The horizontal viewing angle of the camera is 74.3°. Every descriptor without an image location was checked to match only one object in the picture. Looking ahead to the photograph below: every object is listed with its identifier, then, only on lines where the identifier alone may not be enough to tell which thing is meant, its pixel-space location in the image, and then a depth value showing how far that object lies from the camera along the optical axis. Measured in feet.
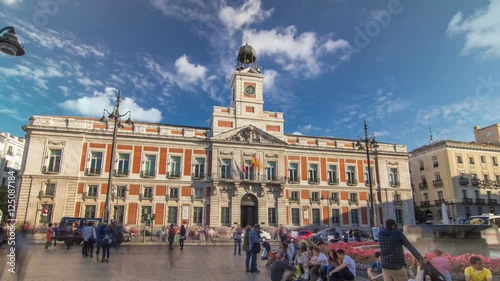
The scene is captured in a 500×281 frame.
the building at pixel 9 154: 161.99
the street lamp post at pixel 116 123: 58.42
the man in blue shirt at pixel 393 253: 20.26
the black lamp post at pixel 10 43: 22.32
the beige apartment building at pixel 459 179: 145.89
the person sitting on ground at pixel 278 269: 24.45
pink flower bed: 27.09
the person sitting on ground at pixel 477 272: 20.45
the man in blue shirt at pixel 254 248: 36.81
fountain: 36.60
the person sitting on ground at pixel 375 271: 24.07
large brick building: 104.06
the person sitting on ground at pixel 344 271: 22.97
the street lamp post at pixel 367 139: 79.25
